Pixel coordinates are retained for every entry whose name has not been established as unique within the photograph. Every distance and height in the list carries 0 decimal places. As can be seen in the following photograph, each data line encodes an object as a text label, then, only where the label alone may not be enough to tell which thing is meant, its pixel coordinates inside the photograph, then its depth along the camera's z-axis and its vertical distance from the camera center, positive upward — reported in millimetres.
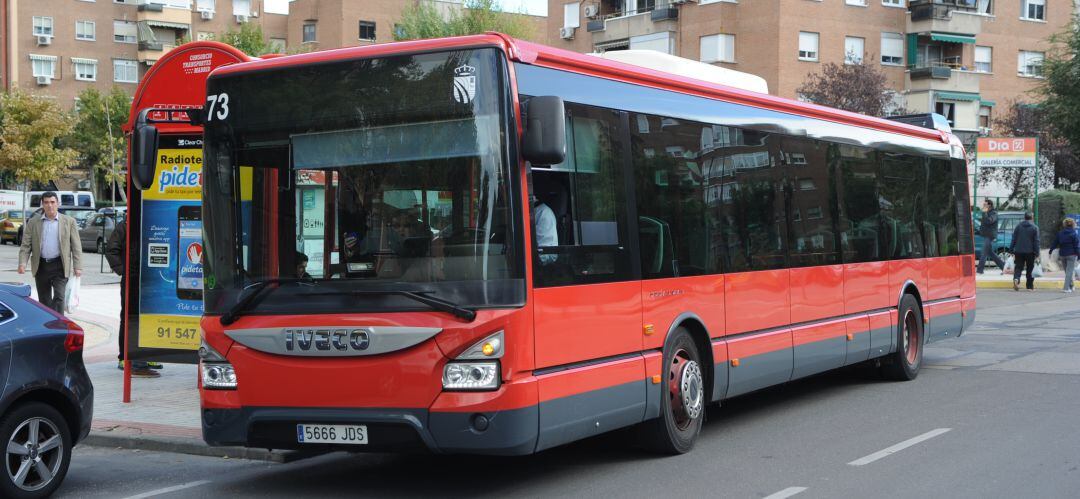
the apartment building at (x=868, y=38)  57000 +8768
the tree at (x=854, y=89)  52562 +5492
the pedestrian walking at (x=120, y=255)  13422 -365
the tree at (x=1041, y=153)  54094 +2869
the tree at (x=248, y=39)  63784 +9442
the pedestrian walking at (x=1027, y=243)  28875 -644
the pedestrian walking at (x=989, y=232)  33719 -448
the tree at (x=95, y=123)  73438 +5950
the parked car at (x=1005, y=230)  37781 -435
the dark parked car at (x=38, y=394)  7348 -1065
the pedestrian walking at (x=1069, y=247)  28625 -736
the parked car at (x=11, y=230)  50531 -315
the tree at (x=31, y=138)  56969 +3940
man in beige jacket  14297 -323
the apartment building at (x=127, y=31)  80125 +12812
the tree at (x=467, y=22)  54750 +9131
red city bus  7016 -209
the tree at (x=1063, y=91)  43250 +4457
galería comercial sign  33156 +1709
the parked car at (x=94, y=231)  43406 -330
